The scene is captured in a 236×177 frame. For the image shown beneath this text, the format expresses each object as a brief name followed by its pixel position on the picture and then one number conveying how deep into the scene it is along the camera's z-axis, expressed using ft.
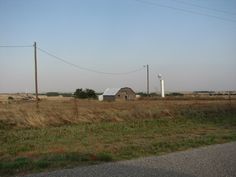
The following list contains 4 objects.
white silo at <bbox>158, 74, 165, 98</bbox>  316.74
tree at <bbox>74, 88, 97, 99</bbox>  310.70
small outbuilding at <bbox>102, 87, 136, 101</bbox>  334.52
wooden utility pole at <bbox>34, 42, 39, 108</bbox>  115.28
